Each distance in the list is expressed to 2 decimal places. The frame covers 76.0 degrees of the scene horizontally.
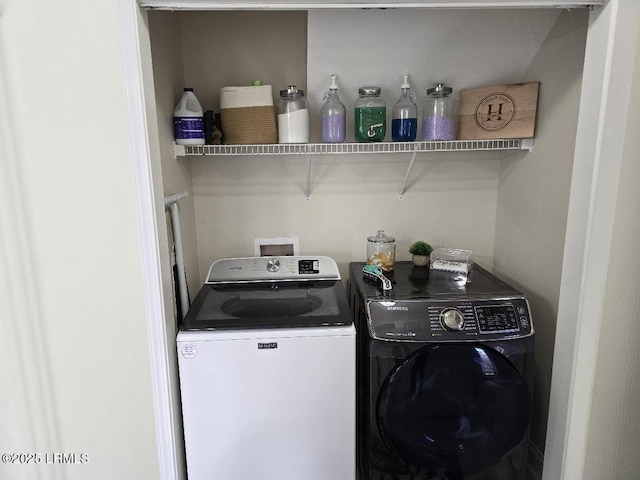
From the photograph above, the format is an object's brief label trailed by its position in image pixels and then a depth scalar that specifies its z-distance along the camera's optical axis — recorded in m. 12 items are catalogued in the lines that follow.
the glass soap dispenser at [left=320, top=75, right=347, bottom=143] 1.82
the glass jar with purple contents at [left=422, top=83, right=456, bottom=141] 1.83
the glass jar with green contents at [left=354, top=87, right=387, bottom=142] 1.81
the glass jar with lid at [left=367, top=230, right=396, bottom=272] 1.99
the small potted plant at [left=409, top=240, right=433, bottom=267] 2.04
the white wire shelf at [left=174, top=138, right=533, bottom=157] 1.81
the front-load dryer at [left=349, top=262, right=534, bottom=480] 1.54
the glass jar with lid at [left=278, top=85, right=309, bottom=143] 1.80
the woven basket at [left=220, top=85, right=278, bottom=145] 1.82
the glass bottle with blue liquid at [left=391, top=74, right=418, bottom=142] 1.84
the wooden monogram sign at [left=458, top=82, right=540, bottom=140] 1.82
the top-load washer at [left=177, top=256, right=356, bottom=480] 1.45
